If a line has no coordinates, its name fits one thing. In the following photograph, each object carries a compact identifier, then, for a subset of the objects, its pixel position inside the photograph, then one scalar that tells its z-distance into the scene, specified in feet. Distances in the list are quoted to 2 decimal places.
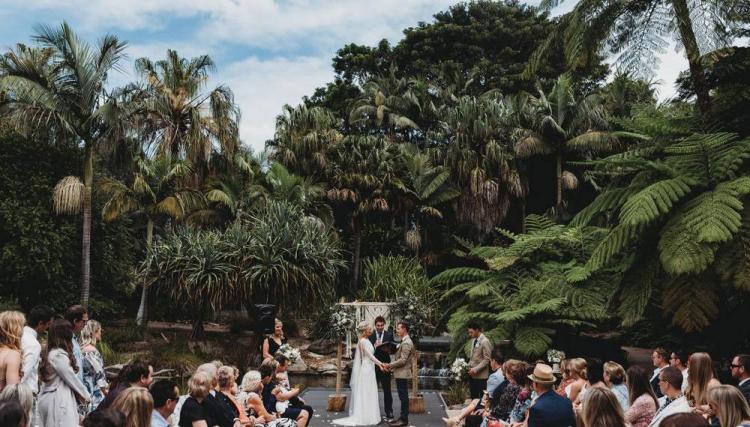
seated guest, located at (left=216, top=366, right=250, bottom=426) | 20.04
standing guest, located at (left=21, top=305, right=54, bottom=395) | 17.99
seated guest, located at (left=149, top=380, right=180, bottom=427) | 14.96
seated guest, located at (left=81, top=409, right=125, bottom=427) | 10.30
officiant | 35.81
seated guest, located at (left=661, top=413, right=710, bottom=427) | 8.90
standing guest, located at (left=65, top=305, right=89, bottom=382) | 20.38
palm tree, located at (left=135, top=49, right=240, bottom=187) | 73.92
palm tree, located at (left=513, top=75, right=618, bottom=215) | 81.97
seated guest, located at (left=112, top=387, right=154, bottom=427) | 12.50
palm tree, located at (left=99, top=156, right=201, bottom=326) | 68.49
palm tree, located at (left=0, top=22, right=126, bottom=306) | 59.82
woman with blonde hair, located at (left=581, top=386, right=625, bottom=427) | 12.92
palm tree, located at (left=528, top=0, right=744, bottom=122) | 29.55
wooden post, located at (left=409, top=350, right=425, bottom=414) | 38.73
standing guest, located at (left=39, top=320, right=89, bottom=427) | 17.65
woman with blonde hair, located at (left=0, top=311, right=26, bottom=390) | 16.78
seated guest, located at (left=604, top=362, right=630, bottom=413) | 21.56
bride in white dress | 35.17
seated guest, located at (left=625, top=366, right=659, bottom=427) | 17.90
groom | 34.32
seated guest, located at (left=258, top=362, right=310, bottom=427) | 24.45
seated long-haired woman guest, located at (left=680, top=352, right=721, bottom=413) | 18.25
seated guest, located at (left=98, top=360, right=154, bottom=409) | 16.98
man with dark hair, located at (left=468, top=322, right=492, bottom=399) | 31.04
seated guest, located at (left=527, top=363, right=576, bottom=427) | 16.75
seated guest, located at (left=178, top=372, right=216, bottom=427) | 17.02
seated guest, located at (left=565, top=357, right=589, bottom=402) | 23.27
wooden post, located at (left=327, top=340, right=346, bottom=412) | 39.60
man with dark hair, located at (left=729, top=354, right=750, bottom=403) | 19.00
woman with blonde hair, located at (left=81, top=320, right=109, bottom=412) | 21.50
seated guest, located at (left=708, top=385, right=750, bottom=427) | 13.37
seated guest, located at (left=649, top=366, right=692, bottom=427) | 17.34
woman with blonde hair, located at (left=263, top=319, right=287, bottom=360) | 31.83
